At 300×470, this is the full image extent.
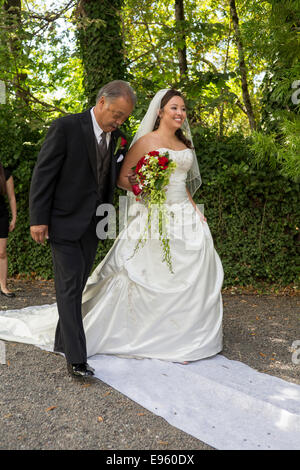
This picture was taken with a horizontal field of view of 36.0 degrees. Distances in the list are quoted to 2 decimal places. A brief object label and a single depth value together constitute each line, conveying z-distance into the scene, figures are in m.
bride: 3.98
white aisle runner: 2.67
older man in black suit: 3.29
